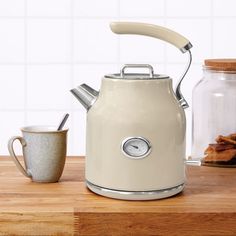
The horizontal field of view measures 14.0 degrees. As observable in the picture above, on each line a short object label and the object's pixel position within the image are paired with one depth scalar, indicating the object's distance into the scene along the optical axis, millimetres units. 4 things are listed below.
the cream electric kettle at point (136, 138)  1640
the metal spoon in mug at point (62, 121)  1778
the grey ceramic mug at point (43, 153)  1745
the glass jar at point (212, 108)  1986
